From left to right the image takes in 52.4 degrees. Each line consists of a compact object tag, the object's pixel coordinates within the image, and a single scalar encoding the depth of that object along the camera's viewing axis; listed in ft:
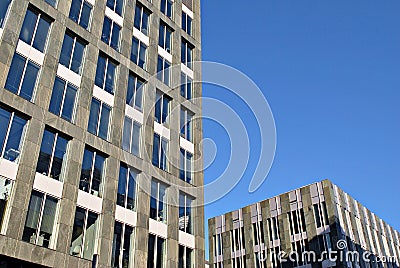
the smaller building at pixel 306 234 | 154.40
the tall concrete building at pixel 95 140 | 71.41
